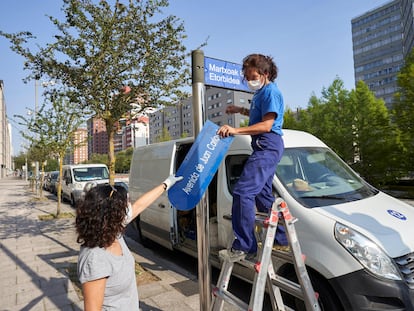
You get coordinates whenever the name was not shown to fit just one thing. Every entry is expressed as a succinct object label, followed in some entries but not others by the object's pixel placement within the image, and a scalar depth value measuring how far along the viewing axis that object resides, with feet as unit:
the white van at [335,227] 8.61
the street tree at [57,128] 39.68
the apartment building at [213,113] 297.55
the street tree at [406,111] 46.96
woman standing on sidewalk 5.52
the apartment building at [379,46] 320.91
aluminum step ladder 7.24
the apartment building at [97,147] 401.57
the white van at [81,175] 49.44
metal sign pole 9.98
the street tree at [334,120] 59.57
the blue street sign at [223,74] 10.64
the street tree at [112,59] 16.29
